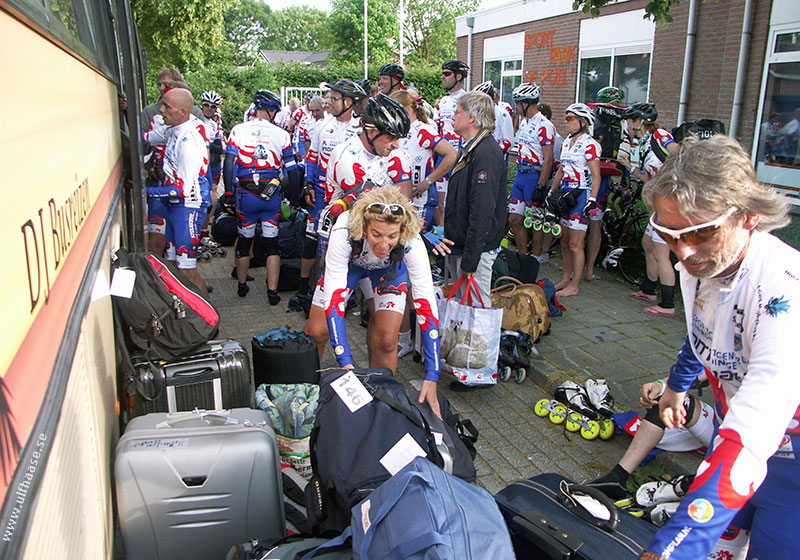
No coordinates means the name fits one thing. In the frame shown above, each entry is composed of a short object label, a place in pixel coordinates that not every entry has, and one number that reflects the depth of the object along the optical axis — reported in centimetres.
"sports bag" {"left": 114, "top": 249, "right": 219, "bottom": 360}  354
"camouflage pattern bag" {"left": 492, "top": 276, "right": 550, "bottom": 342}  543
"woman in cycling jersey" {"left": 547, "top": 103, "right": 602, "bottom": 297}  672
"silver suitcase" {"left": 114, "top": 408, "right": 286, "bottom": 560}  266
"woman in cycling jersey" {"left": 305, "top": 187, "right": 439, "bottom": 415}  336
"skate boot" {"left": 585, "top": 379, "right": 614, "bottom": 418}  424
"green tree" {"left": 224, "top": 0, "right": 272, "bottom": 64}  10675
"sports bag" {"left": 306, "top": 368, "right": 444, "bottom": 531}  253
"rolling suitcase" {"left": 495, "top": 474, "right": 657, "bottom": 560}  215
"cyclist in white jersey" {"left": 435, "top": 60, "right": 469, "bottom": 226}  769
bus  103
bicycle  775
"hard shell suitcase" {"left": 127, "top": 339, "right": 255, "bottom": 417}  349
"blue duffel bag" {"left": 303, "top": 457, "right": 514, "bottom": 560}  184
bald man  552
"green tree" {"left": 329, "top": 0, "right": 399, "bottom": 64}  5472
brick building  981
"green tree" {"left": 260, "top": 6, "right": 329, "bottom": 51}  11206
